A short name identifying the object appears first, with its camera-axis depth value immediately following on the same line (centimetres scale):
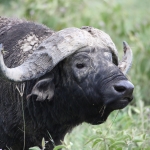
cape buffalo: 1334
